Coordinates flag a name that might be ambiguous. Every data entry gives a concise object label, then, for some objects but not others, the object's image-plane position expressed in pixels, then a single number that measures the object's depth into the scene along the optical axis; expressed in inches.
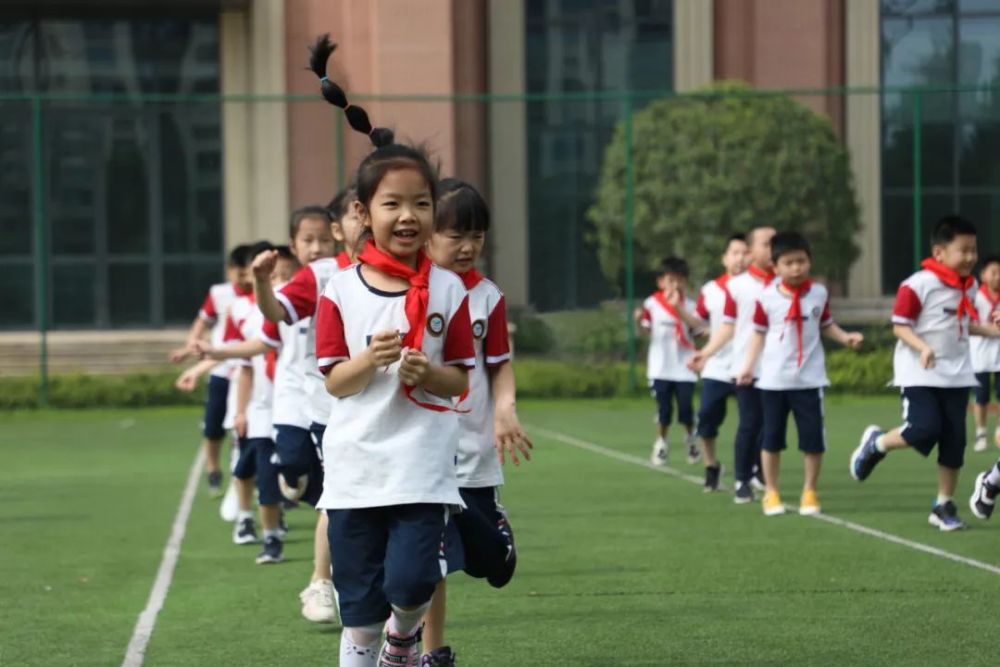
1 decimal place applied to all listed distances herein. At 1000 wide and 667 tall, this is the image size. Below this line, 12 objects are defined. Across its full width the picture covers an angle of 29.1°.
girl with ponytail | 217.6
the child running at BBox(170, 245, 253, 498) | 489.7
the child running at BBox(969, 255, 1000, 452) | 633.6
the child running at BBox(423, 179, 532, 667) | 251.0
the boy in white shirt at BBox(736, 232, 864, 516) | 456.4
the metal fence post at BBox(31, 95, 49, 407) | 892.0
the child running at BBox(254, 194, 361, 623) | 289.1
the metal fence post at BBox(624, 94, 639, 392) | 941.2
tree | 1010.1
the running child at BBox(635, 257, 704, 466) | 609.9
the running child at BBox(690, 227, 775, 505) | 484.7
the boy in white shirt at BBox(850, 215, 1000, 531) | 421.4
